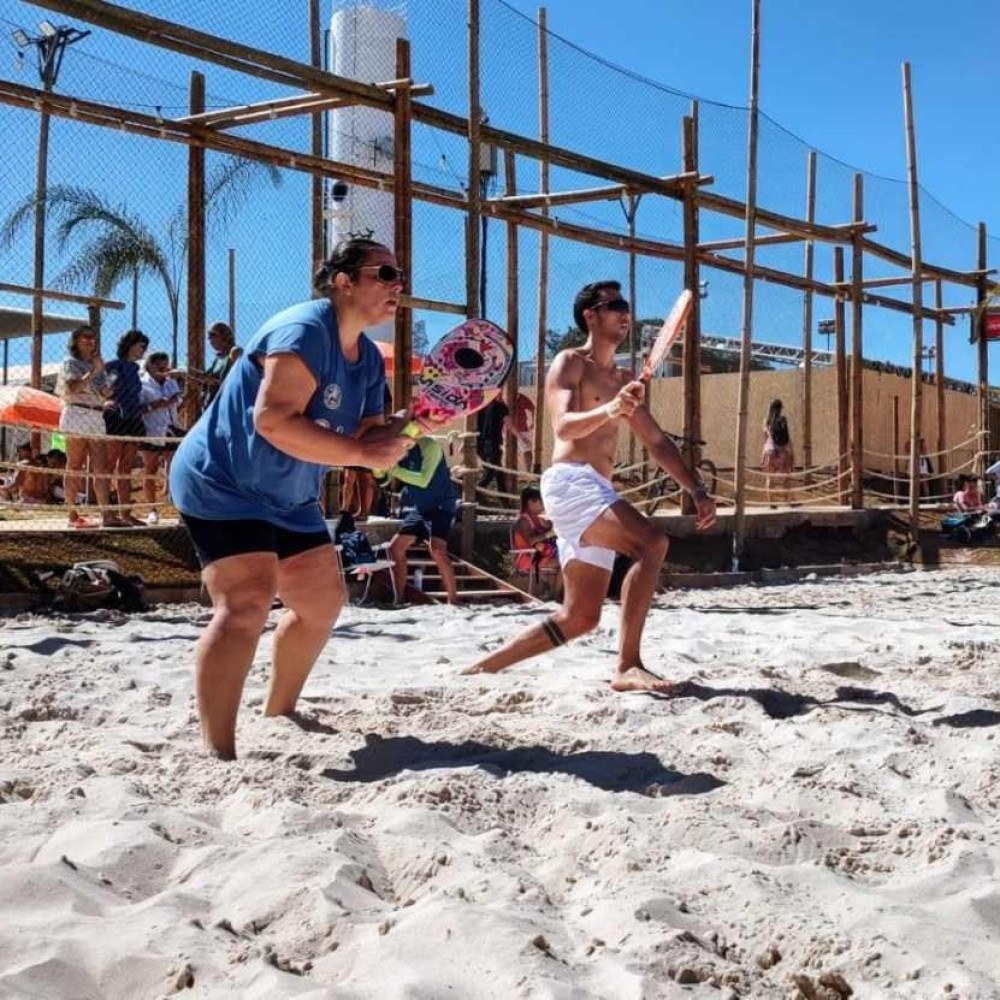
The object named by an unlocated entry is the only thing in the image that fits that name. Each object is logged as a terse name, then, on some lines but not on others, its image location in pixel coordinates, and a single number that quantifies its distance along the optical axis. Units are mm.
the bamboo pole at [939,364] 17531
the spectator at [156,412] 9312
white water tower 10531
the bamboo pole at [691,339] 10992
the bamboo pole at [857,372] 13297
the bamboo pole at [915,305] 12430
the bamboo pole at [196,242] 8391
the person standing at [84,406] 8672
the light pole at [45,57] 7604
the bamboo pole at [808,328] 14172
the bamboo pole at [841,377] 15117
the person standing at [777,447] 15547
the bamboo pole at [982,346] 16844
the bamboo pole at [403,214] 8586
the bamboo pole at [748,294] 10703
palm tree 8812
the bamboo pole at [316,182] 9734
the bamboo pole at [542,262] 11078
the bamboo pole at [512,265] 11180
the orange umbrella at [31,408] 10438
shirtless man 4852
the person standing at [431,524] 8586
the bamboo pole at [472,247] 8859
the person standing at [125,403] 9016
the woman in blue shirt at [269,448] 3438
